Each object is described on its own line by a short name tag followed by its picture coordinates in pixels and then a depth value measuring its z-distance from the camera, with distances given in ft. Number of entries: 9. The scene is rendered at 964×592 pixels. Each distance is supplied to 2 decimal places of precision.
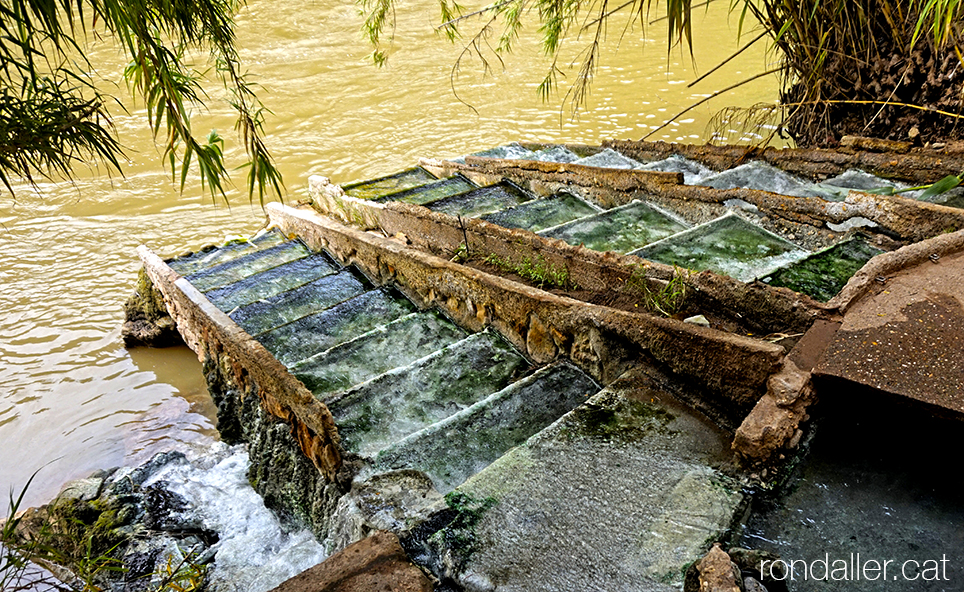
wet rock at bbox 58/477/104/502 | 12.94
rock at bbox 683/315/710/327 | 9.71
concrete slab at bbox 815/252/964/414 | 7.13
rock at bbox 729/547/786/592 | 6.15
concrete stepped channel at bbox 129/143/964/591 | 7.06
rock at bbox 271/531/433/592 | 6.21
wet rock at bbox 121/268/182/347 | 19.17
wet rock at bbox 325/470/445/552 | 7.48
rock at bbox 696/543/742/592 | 5.84
